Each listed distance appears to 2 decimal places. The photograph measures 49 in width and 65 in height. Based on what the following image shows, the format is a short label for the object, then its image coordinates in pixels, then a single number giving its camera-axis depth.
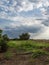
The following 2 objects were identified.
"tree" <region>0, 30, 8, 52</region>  4.34
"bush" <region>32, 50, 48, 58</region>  3.69
